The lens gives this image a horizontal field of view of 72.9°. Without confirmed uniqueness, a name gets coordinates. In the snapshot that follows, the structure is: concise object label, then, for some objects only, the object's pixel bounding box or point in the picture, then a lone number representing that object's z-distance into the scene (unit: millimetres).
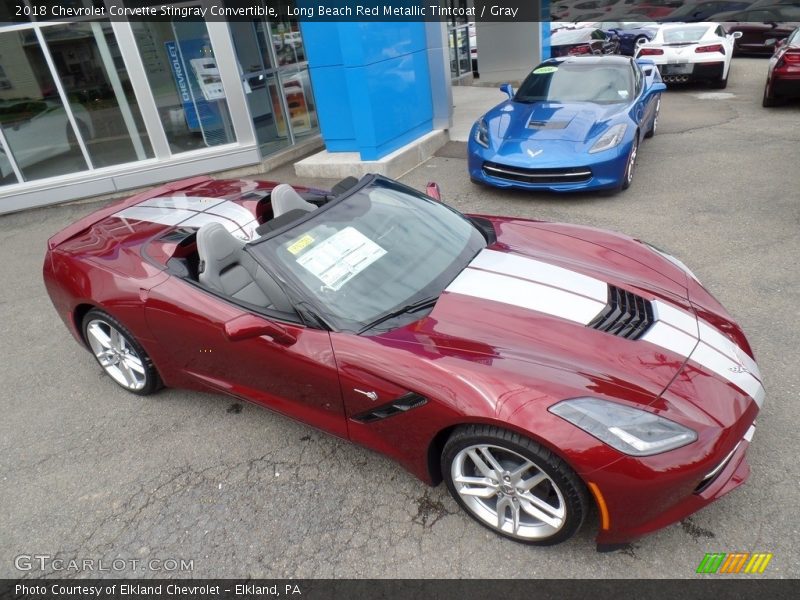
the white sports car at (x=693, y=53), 10999
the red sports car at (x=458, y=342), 2082
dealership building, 7535
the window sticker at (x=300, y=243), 2750
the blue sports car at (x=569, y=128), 5828
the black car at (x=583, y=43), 15523
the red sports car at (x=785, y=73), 8539
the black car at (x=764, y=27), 14242
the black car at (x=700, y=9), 17881
